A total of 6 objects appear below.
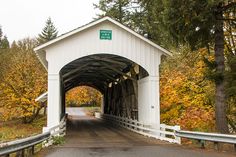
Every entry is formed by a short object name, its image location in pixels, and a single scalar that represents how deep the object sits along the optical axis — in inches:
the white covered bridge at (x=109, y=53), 503.7
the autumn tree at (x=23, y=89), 953.6
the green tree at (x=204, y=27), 375.0
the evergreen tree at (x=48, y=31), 2140.6
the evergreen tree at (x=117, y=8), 984.2
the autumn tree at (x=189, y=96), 555.7
